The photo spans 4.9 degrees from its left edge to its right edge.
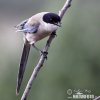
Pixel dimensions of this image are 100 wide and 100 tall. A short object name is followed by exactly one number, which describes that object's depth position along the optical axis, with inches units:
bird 329.4
